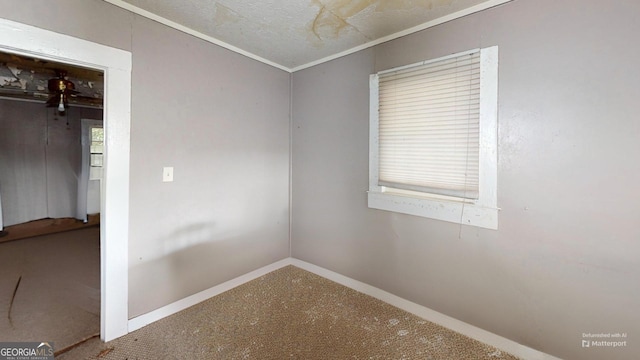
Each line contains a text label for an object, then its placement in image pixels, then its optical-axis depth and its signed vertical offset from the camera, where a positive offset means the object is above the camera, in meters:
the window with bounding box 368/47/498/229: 1.65 +0.31
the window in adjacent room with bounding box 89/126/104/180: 4.71 +0.46
